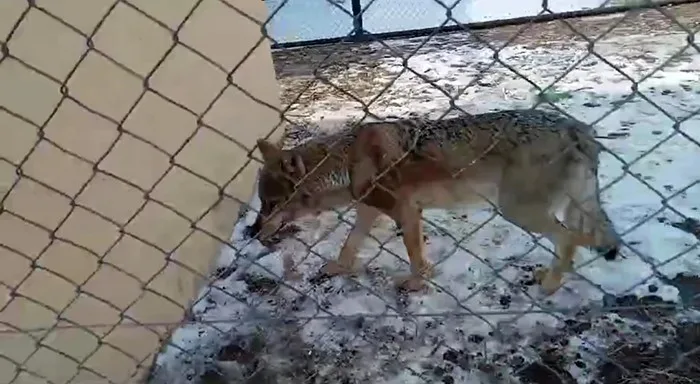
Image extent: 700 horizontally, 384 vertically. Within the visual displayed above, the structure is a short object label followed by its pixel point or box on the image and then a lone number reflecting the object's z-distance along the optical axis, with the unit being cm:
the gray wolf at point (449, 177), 266
